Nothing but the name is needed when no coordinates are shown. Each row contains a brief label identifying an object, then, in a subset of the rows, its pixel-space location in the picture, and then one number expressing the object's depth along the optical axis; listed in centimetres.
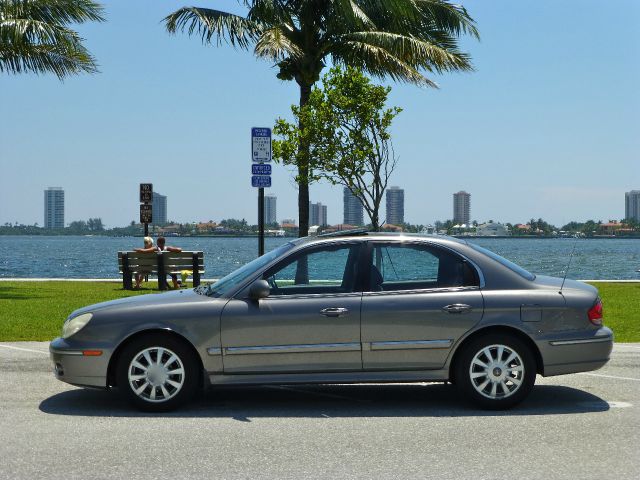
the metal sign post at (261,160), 1370
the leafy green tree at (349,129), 1981
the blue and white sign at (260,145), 1368
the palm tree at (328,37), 2309
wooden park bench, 2145
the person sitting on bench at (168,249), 2195
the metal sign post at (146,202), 2304
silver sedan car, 743
